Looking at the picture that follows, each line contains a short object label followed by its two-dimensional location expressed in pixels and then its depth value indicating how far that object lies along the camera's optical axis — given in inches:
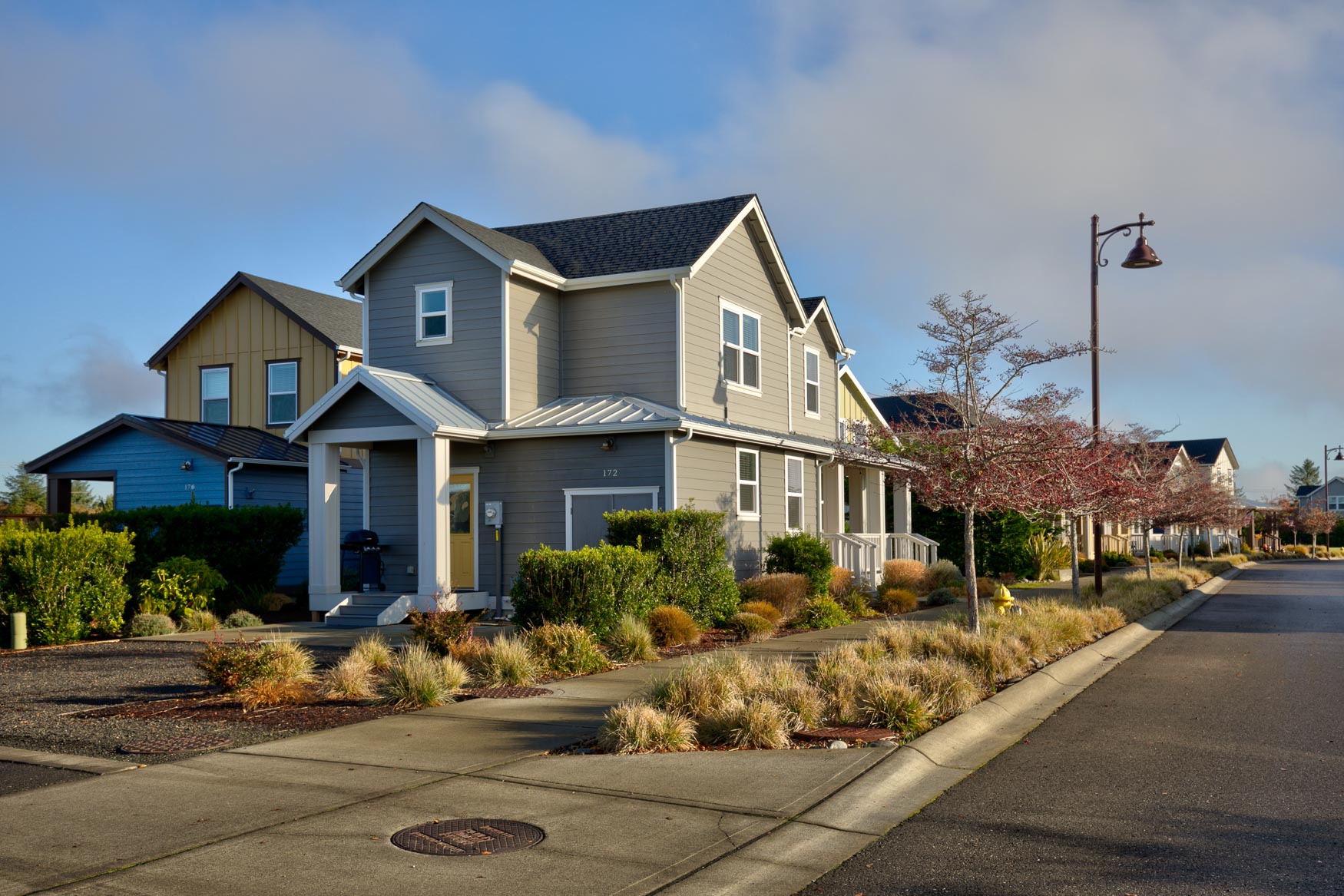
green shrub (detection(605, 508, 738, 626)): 645.3
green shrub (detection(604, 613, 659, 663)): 537.0
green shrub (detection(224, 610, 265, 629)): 756.0
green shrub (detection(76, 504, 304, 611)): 797.9
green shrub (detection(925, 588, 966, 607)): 944.9
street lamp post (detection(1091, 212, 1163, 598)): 816.3
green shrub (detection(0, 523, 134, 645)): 613.0
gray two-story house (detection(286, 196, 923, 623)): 762.8
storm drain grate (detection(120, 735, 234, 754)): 330.0
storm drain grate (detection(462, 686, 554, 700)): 427.2
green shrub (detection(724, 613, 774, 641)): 641.0
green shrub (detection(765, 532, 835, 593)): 824.3
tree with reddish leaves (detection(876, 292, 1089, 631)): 568.4
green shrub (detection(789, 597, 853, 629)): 726.5
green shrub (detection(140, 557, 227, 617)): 737.0
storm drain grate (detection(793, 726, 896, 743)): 336.8
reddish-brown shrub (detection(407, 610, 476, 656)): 501.0
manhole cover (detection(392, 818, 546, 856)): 232.7
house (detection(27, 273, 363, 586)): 981.2
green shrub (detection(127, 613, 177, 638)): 684.7
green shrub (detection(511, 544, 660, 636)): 563.8
